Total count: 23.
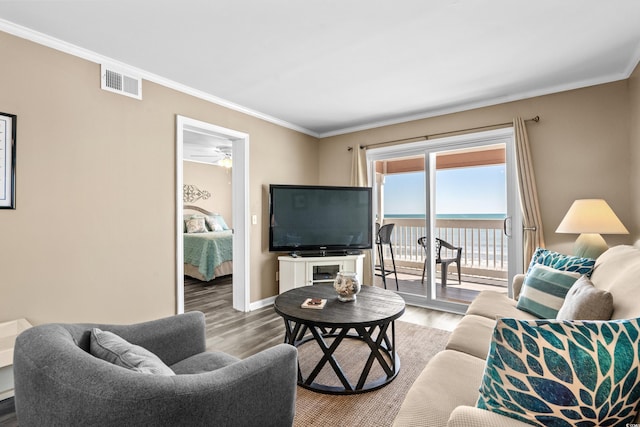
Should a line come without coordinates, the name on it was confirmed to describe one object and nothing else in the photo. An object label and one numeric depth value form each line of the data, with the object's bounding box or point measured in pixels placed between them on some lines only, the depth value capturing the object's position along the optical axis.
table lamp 2.45
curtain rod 3.23
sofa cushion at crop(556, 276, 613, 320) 1.36
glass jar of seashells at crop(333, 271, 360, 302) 2.36
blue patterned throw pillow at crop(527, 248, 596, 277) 1.99
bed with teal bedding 5.13
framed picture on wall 2.06
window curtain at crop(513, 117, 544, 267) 3.16
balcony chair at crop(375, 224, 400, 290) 4.40
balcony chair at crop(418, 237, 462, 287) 4.17
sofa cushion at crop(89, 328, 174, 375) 1.02
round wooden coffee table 1.96
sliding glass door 3.65
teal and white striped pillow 1.90
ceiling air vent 2.55
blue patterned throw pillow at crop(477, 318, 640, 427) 0.78
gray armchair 0.82
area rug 1.74
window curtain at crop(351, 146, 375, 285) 4.36
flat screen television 3.98
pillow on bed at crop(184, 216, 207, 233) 5.92
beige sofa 1.04
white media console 3.91
